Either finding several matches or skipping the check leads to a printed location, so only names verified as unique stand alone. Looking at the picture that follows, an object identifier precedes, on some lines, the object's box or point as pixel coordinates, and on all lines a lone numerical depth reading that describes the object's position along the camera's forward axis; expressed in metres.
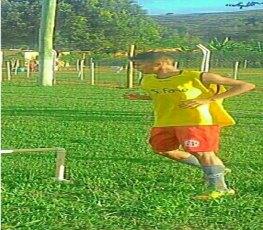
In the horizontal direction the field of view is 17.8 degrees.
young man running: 5.21
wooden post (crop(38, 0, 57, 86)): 26.59
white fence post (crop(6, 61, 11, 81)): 31.55
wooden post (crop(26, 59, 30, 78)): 35.35
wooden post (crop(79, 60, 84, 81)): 32.39
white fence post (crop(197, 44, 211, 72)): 18.68
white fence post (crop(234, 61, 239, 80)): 26.57
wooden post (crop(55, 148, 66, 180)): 5.75
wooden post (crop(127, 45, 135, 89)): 24.82
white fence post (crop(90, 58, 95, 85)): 28.47
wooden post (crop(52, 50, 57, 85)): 27.90
